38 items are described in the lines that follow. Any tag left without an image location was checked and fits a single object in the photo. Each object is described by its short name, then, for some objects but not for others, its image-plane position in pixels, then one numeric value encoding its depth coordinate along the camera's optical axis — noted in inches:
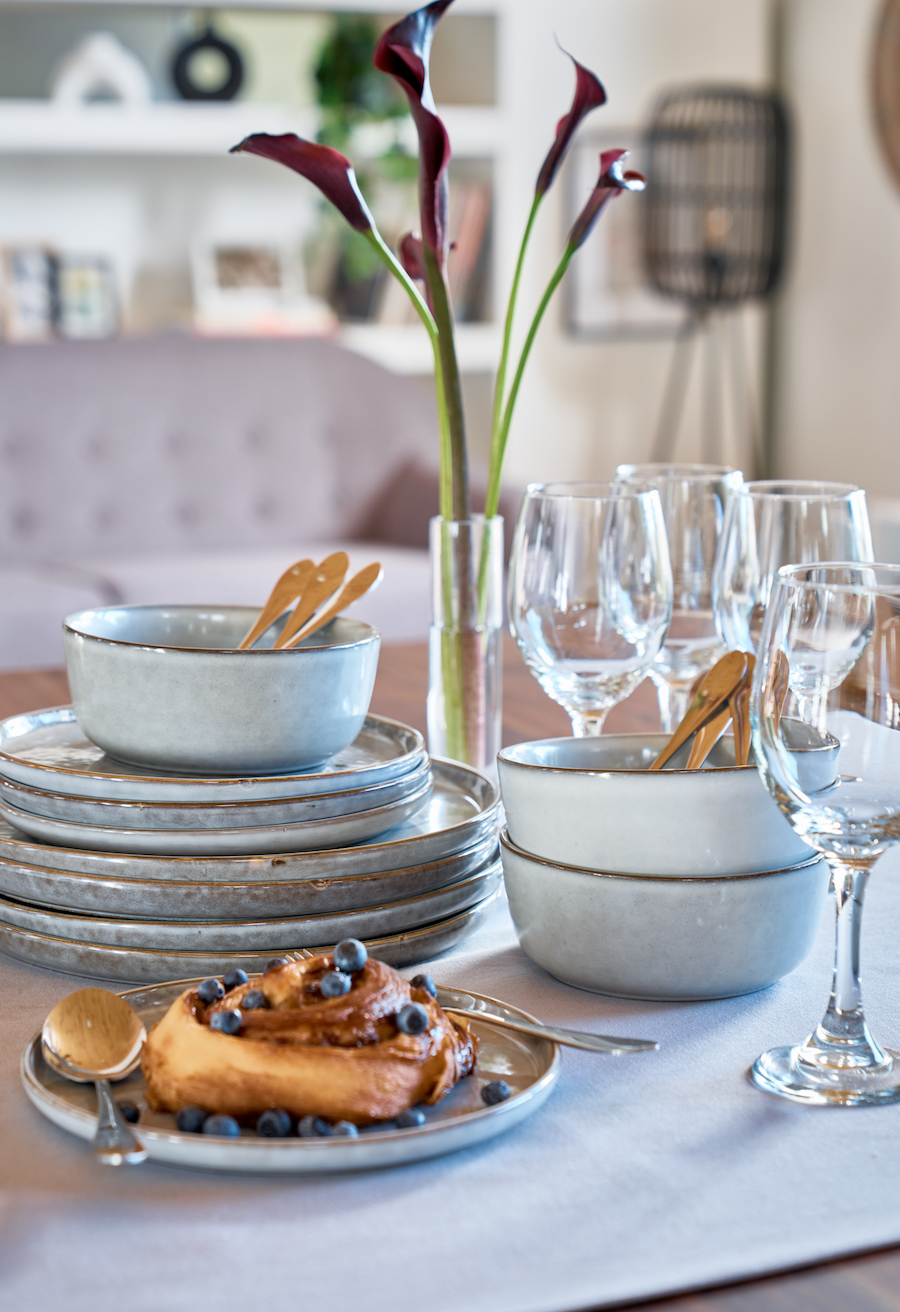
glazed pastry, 19.6
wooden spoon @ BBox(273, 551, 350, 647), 32.4
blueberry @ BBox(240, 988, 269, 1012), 20.5
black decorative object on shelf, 154.5
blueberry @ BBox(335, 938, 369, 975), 21.0
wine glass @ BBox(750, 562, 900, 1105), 21.5
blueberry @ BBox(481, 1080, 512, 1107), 20.6
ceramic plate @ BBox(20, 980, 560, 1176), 19.0
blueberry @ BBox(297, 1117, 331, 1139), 19.5
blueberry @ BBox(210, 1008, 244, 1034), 20.0
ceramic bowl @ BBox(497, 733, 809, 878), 24.6
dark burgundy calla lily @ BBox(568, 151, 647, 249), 34.9
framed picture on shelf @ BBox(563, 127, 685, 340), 178.7
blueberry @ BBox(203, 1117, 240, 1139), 19.4
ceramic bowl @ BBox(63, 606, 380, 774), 27.4
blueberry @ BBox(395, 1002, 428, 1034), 20.3
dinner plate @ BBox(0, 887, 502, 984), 26.0
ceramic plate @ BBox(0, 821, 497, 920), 26.0
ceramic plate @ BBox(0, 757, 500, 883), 26.3
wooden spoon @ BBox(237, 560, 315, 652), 32.8
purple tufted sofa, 125.8
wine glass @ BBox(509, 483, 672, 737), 32.9
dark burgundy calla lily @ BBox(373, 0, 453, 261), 31.2
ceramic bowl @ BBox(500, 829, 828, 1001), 24.8
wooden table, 17.0
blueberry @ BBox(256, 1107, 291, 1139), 19.5
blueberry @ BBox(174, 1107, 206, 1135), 19.6
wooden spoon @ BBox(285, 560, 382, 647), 31.9
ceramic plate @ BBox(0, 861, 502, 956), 26.0
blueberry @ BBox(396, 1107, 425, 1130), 19.7
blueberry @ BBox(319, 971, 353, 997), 20.6
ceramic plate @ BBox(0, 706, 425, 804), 27.0
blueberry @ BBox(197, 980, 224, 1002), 21.1
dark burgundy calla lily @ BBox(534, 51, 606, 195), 35.4
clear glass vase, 37.8
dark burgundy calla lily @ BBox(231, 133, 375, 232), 32.2
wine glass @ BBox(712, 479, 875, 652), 32.0
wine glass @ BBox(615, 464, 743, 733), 37.2
